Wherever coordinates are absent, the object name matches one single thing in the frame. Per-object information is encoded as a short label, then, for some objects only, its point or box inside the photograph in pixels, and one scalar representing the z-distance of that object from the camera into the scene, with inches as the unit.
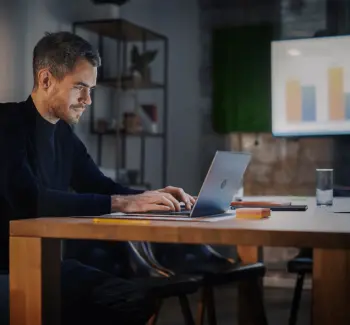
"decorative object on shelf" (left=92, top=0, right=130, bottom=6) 157.9
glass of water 79.1
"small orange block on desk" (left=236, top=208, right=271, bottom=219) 58.8
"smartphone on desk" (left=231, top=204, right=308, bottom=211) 69.5
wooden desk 45.8
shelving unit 157.9
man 62.8
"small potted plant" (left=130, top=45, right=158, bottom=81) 160.9
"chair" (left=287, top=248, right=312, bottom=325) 94.0
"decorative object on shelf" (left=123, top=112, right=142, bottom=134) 160.1
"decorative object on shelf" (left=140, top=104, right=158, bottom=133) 160.1
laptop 56.8
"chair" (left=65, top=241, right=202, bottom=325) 84.8
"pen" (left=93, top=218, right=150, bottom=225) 53.1
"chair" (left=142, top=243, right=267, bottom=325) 82.5
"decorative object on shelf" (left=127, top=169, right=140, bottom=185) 159.9
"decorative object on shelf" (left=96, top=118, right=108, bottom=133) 157.9
